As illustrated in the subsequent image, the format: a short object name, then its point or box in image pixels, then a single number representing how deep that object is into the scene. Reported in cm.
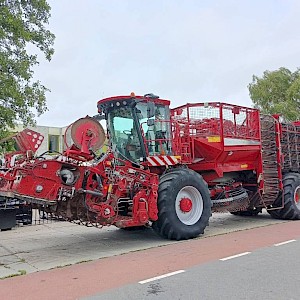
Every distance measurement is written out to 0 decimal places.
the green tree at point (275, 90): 2655
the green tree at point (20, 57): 1141
